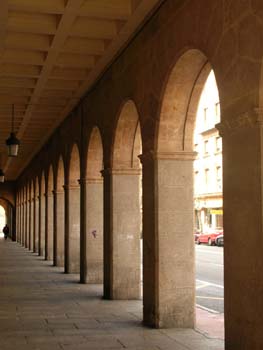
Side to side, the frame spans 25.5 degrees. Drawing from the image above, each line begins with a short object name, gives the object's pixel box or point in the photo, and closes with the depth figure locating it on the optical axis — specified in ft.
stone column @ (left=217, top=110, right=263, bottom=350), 17.99
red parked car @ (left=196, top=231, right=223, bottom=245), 140.19
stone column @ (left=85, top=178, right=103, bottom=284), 47.44
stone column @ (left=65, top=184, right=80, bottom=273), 56.80
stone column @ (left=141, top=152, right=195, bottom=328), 28.66
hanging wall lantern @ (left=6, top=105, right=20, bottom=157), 47.01
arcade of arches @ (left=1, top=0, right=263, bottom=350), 18.58
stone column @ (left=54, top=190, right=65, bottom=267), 66.23
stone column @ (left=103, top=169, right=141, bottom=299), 38.42
